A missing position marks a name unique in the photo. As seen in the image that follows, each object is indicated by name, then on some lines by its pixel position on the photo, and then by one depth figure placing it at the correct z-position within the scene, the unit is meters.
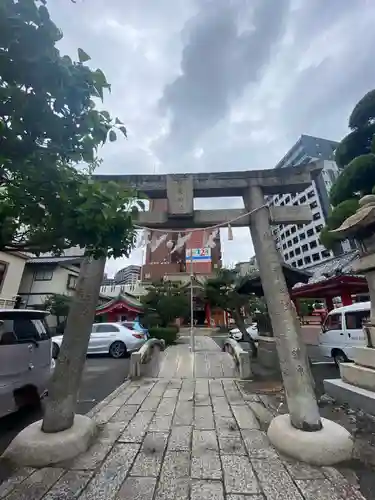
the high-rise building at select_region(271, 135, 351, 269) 56.94
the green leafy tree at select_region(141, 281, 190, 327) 17.39
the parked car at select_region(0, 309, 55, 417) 3.97
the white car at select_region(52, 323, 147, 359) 11.96
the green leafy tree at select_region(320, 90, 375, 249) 8.56
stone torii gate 4.12
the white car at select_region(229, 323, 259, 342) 18.40
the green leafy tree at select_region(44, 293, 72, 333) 18.69
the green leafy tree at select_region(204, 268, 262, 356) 11.18
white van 8.38
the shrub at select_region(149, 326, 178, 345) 15.72
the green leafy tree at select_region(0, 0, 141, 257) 1.81
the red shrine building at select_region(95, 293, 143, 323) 22.75
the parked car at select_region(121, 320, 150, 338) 15.01
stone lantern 4.67
